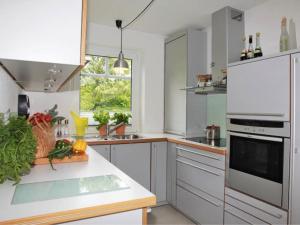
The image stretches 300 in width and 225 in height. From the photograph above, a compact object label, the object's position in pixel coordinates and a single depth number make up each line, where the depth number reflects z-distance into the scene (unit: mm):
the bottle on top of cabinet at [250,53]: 2167
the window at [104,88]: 3471
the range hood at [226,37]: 2648
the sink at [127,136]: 3352
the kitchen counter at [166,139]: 2337
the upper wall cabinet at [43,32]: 1038
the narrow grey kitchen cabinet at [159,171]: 3104
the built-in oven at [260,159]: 1721
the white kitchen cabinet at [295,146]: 1623
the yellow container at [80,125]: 2951
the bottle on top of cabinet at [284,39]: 1976
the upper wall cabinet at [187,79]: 3322
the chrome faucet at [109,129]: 3283
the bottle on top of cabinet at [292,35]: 2064
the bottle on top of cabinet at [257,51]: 2133
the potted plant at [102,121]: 3275
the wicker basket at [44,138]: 1586
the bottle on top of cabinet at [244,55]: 2248
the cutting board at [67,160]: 1606
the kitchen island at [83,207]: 832
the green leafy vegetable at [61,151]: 1626
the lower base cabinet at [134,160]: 2893
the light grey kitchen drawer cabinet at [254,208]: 1733
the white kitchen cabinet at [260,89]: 1720
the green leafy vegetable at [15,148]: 1084
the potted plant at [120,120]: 3441
